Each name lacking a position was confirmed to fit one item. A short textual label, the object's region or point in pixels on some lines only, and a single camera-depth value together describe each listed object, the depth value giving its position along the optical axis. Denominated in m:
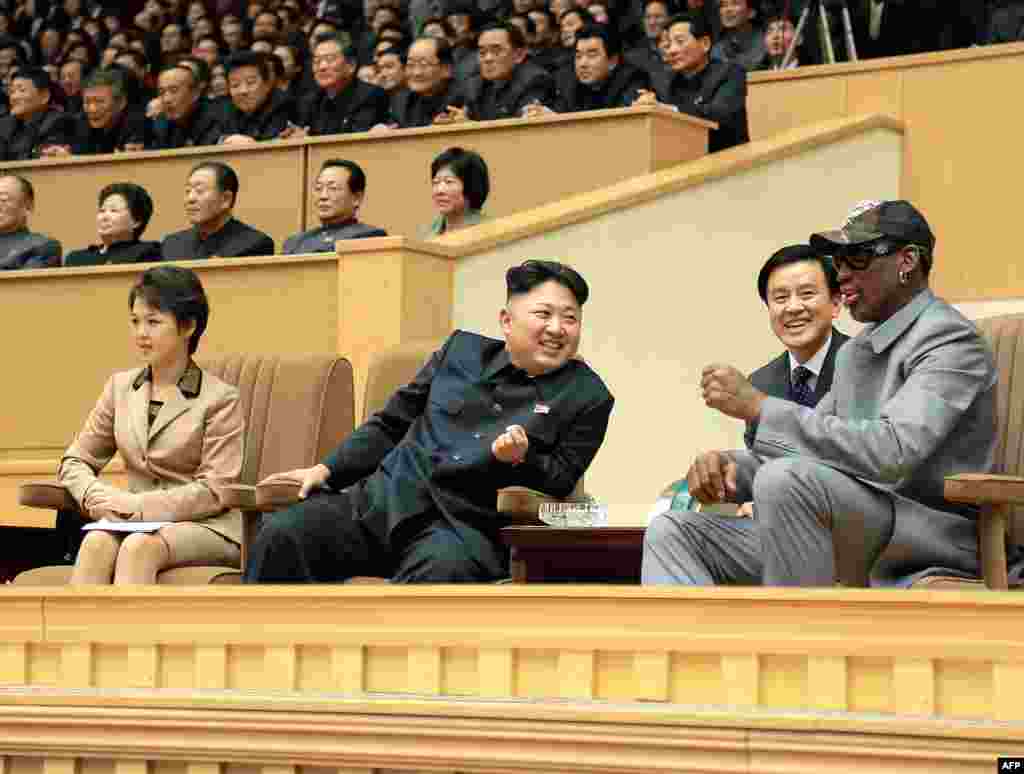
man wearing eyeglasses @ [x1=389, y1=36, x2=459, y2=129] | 16.34
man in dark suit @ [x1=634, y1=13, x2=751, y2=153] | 15.27
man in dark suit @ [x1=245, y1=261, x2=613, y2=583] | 7.70
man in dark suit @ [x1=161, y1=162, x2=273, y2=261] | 13.25
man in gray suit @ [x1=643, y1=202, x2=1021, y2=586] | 6.04
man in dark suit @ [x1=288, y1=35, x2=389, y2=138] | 16.89
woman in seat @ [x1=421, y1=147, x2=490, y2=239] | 13.09
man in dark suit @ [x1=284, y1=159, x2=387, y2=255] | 13.23
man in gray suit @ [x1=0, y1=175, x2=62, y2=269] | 14.25
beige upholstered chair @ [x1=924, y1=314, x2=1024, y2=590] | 6.12
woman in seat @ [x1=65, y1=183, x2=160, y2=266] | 13.82
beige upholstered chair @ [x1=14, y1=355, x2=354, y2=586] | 8.84
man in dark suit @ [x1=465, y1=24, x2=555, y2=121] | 16.12
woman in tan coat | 8.45
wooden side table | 7.36
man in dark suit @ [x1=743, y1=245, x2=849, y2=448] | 7.81
